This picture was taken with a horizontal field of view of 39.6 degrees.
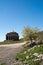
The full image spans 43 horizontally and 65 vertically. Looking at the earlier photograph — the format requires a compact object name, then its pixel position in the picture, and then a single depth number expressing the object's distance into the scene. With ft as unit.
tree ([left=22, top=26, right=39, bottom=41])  39.64
